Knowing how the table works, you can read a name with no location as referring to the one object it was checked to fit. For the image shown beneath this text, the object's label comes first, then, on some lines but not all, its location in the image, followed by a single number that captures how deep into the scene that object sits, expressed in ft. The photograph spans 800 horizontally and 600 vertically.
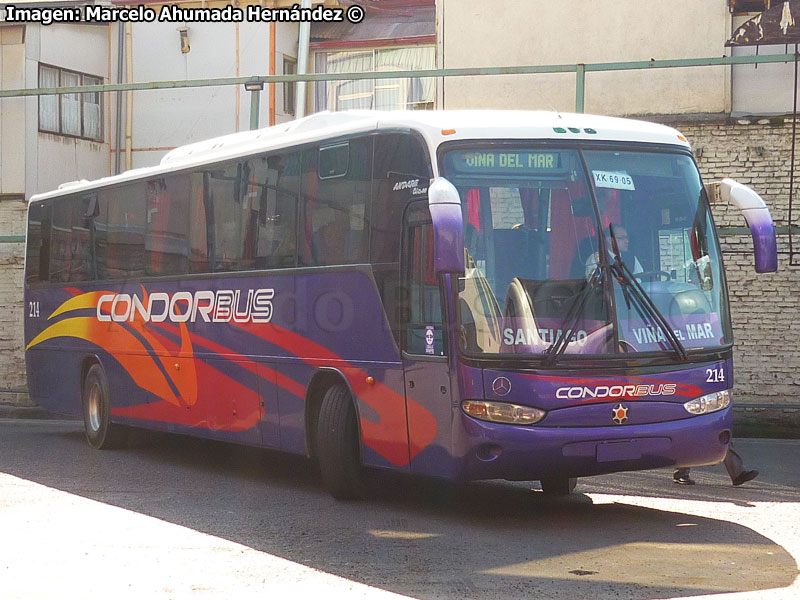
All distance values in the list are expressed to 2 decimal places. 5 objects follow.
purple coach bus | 29.91
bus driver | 30.71
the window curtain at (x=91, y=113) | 91.09
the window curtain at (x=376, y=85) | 88.79
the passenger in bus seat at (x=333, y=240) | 35.22
